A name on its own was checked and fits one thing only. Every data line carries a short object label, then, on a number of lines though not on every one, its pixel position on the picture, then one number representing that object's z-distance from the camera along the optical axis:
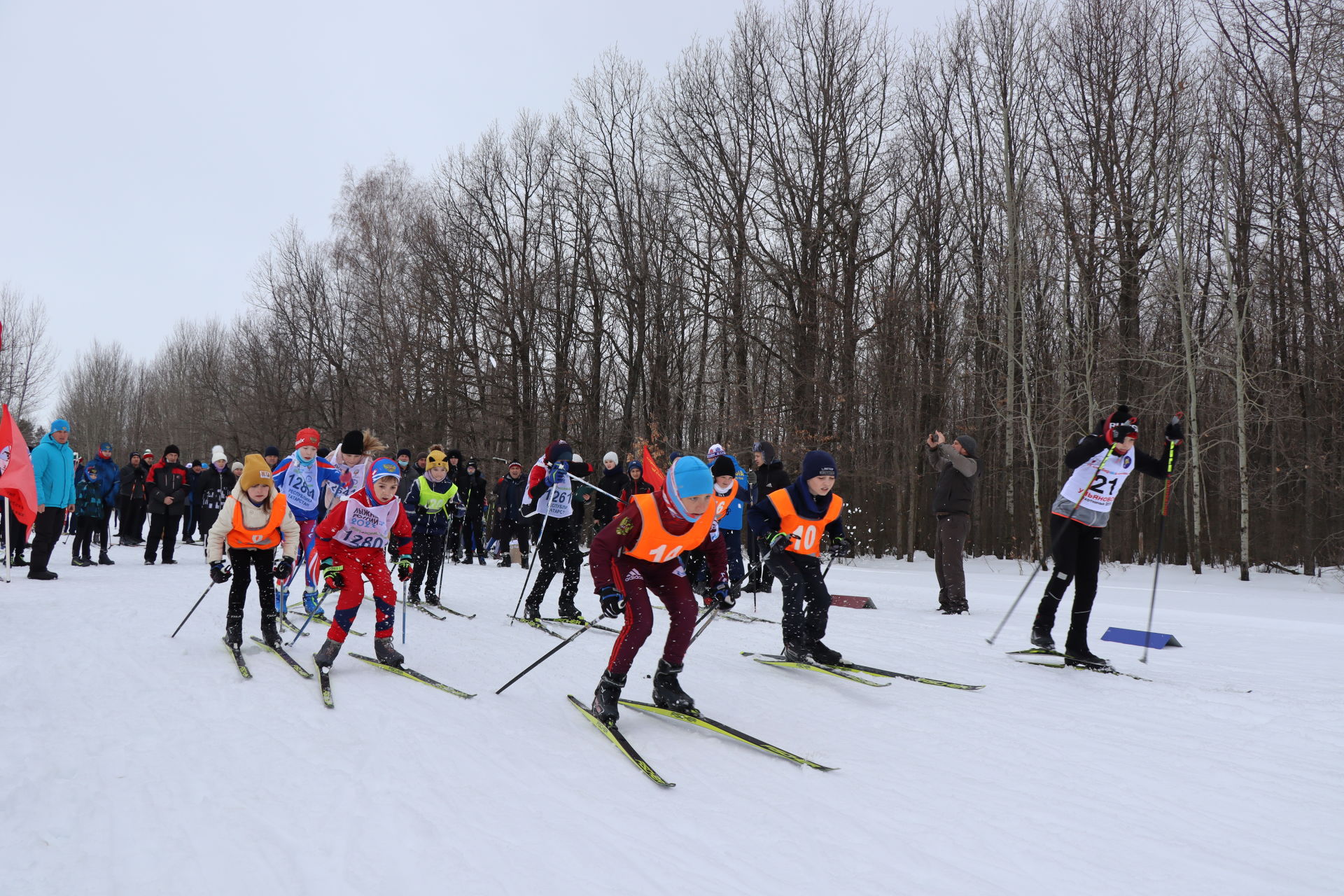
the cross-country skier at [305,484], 9.31
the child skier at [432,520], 10.14
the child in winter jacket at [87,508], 13.77
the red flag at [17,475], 10.73
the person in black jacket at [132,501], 16.64
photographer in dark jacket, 10.14
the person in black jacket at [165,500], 14.80
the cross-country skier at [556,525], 9.31
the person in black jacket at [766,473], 10.62
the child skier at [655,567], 4.92
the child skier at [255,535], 7.02
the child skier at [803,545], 6.56
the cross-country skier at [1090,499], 6.63
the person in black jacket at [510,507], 15.94
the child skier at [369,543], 6.31
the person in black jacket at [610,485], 11.61
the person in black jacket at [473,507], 15.67
